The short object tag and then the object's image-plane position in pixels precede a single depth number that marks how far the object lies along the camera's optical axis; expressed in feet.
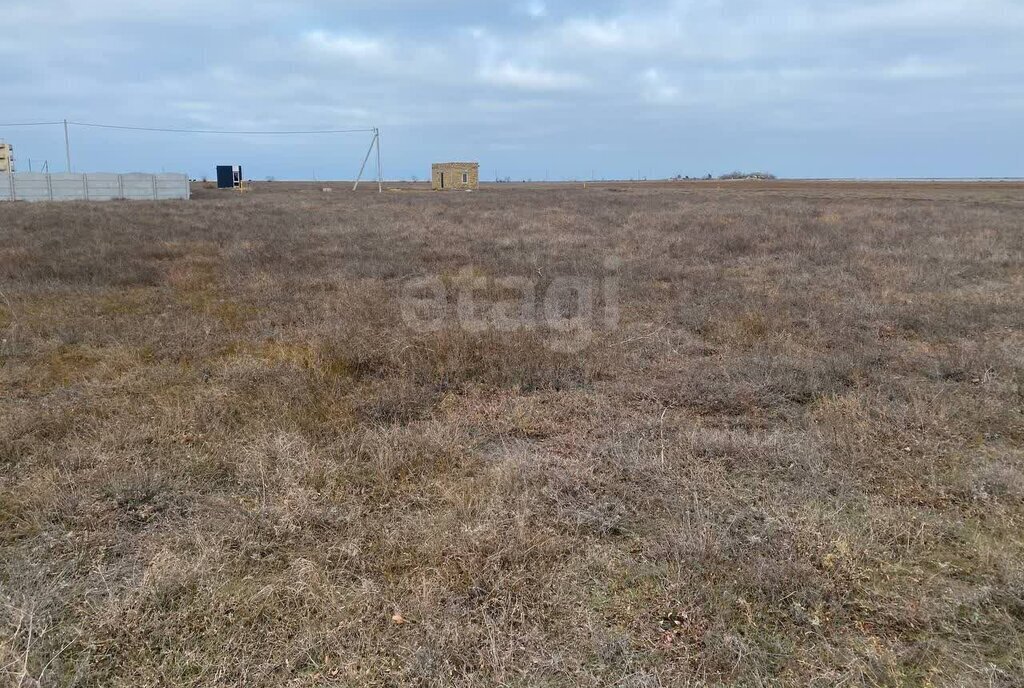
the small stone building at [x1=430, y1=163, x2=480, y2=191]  173.68
